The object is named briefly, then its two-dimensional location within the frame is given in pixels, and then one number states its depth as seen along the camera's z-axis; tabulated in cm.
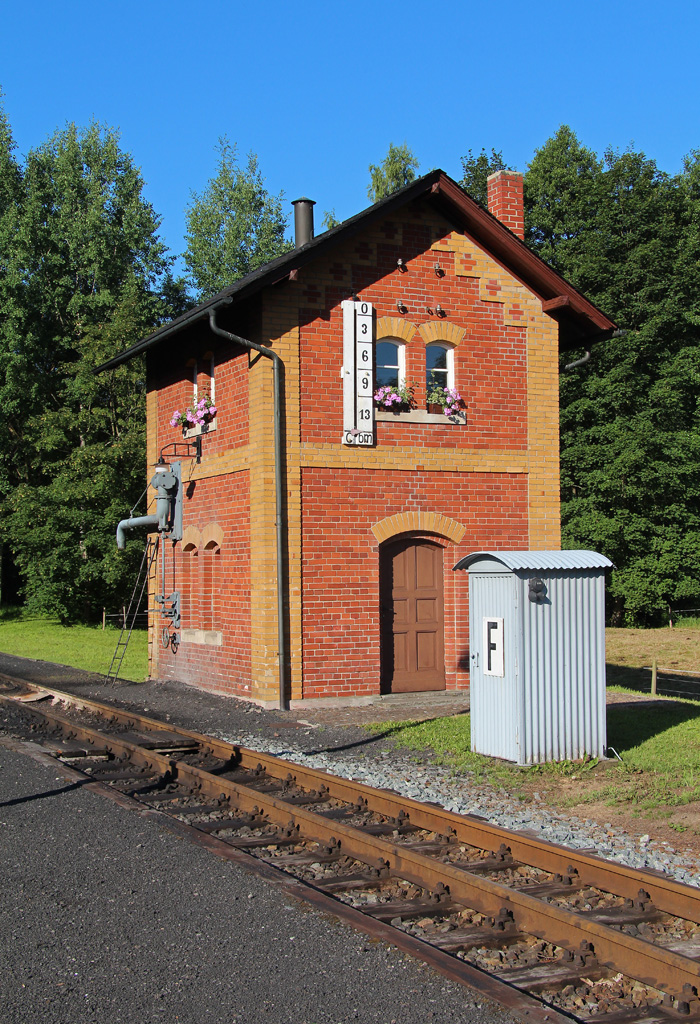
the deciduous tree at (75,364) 3209
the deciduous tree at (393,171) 4394
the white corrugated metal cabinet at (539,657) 937
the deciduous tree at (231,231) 4588
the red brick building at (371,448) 1448
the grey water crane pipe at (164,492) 1781
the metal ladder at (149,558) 1867
